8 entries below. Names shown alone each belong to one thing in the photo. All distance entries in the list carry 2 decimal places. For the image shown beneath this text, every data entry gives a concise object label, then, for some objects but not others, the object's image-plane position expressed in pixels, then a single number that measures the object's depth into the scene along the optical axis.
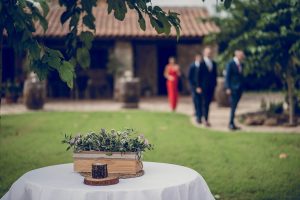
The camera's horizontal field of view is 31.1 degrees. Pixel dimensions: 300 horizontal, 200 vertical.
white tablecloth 3.91
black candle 4.17
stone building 23.17
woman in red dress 16.72
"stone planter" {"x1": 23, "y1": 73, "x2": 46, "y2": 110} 18.25
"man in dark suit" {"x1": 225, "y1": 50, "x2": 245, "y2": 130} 12.30
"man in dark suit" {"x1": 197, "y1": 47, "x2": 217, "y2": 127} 13.05
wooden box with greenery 4.43
